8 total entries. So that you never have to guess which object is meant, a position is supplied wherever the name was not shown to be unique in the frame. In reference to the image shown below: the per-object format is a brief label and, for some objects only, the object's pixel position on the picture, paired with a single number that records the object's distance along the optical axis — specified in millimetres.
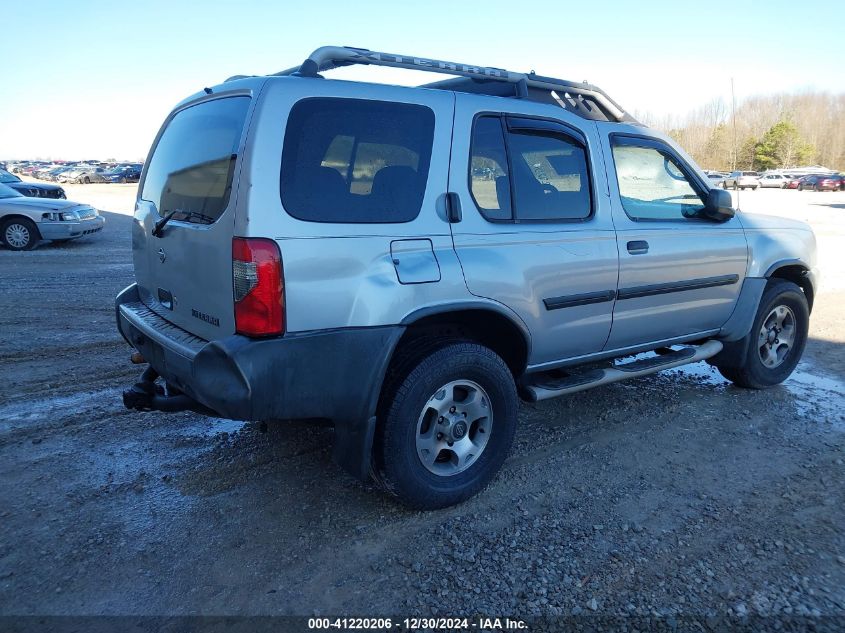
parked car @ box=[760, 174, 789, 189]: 54181
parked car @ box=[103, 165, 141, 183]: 48594
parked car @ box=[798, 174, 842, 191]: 47688
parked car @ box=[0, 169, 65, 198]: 15344
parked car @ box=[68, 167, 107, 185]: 49125
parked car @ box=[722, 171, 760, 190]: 51906
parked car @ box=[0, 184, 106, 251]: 12320
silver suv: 2674
